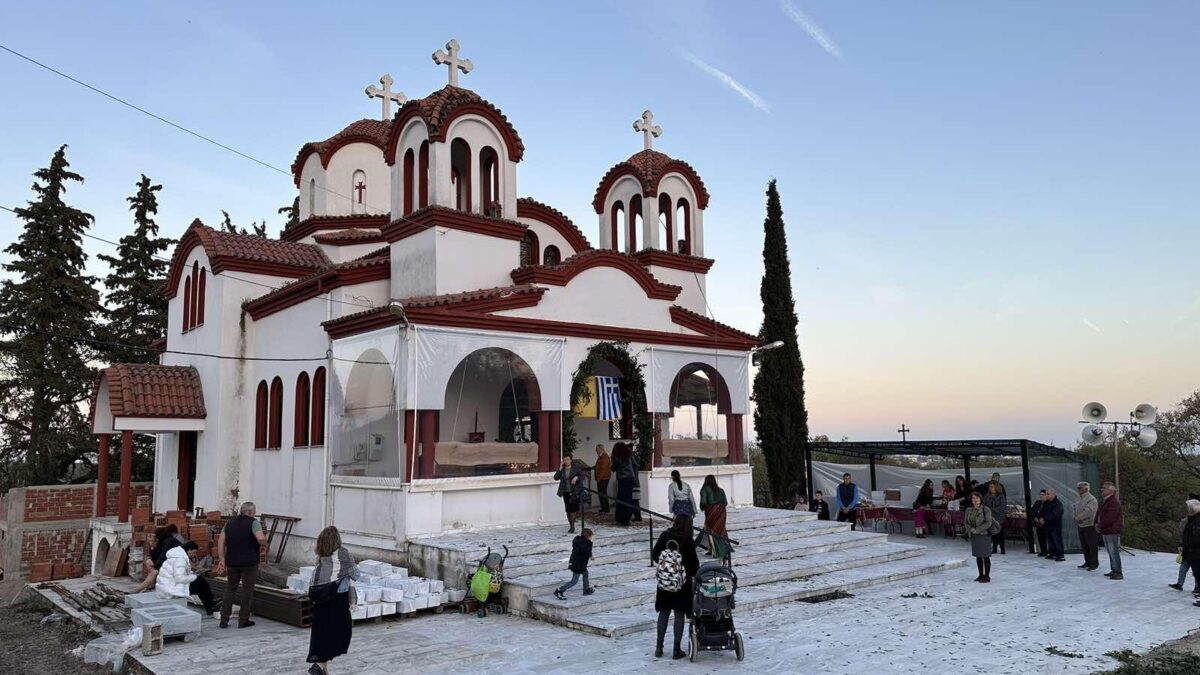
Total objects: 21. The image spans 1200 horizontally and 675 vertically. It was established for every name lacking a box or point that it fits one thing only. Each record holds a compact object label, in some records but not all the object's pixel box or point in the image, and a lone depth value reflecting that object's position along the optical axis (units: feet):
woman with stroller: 27.12
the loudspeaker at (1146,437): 52.42
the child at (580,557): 34.32
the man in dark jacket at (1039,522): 50.67
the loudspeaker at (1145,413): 54.54
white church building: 45.29
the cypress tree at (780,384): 77.36
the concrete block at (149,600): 32.94
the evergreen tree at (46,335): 91.76
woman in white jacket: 37.59
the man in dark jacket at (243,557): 33.96
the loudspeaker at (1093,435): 53.57
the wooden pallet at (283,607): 33.73
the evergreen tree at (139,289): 101.60
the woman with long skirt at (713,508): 40.16
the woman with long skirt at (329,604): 24.50
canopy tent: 52.61
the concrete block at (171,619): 30.60
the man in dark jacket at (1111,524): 43.21
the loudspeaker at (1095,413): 54.39
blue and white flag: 51.98
